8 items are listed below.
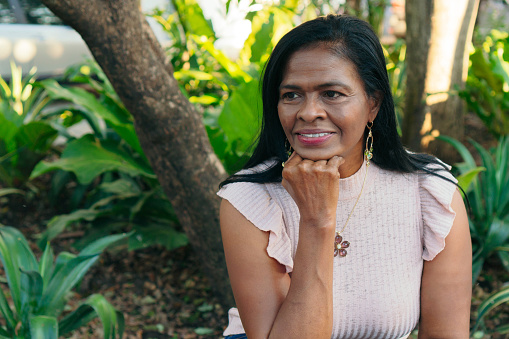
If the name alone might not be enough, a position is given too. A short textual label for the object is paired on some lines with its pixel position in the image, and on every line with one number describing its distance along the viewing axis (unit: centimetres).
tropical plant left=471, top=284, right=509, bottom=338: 235
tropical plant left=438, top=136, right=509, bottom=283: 290
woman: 149
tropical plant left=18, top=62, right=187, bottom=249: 296
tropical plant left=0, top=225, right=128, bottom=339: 213
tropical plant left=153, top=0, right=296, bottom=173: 301
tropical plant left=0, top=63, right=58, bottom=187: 358
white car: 600
